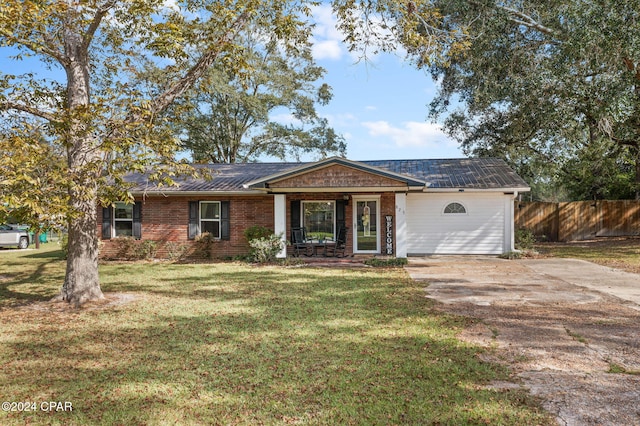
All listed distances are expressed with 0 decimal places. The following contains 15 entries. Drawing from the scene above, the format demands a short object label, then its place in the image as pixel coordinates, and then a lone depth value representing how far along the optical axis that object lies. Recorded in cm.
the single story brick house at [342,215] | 1501
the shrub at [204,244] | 1530
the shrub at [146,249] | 1516
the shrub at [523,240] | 1583
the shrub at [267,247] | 1377
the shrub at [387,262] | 1285
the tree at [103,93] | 661
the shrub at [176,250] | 1531
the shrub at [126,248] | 1534
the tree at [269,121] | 2820
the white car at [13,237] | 2123
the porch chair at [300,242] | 1508
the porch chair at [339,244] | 1499
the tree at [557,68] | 1123
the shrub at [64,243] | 1520
